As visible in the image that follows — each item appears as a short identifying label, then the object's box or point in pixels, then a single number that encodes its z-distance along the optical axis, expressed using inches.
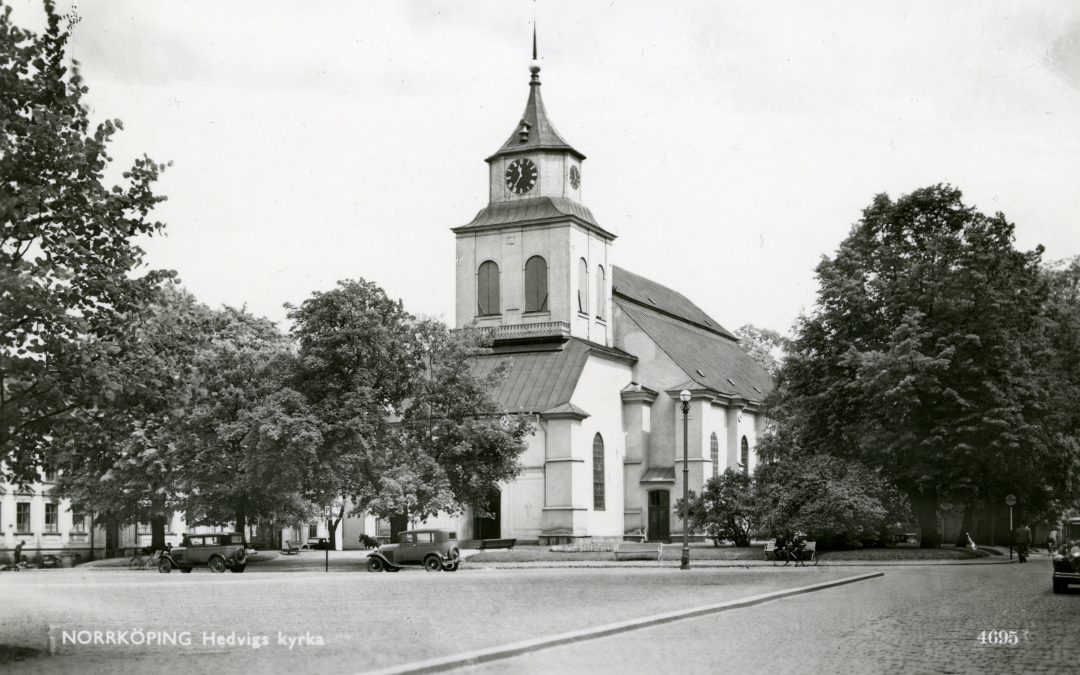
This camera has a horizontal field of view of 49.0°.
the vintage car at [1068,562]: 995.3
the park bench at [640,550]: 1876.2
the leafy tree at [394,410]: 1721.2
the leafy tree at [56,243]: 534.3
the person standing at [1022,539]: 1744.7
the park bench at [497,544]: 2256.6
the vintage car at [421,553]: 1644.9
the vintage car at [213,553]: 1708.9
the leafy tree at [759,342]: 3961.9
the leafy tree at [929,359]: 1760.6
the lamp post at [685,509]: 1526.8
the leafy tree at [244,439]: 1673.2
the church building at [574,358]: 2438.5
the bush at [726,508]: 1972.2
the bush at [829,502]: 1739.7
